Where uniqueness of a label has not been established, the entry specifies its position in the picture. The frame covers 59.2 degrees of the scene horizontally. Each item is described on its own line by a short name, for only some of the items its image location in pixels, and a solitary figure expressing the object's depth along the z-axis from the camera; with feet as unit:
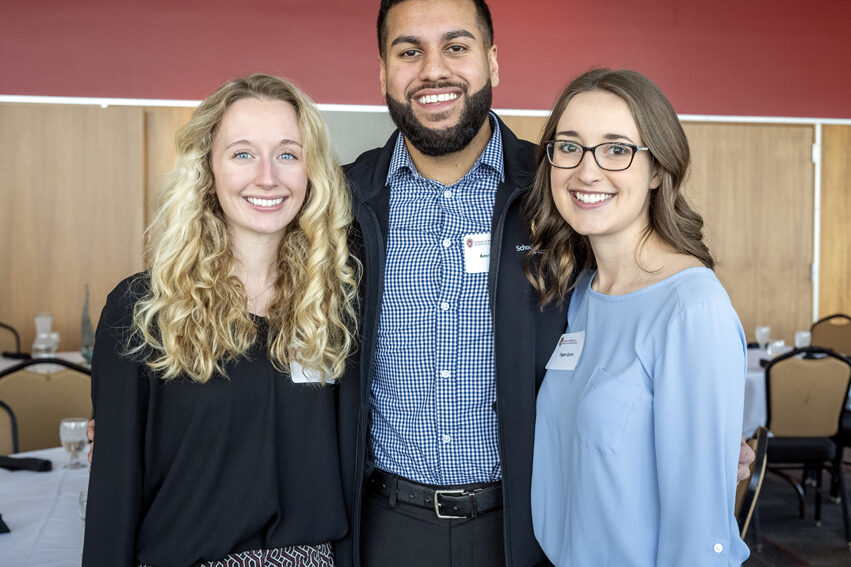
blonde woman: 5.69
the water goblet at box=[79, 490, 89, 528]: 7.04
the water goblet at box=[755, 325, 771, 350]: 18.93
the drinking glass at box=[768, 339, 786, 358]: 17.88
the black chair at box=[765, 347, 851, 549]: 14.03
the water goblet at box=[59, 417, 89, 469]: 8.70
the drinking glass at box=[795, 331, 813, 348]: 18.62
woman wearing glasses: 4.81
